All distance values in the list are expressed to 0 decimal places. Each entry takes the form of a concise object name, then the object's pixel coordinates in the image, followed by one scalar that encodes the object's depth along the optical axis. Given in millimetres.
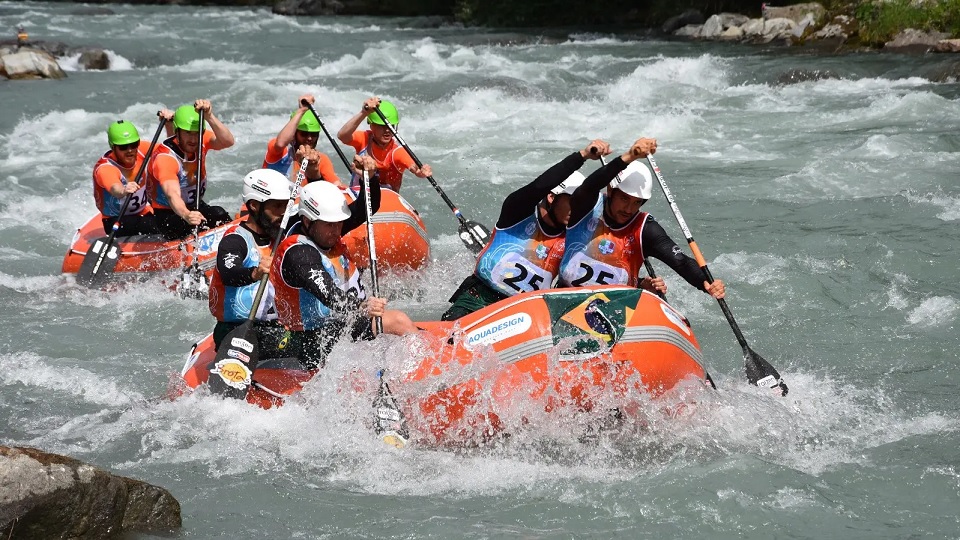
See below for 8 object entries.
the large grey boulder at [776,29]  44469
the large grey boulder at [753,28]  45750
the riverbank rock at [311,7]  74875
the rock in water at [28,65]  40312
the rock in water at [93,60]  44812
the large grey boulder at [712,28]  48250
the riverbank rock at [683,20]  51906
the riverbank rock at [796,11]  44531
